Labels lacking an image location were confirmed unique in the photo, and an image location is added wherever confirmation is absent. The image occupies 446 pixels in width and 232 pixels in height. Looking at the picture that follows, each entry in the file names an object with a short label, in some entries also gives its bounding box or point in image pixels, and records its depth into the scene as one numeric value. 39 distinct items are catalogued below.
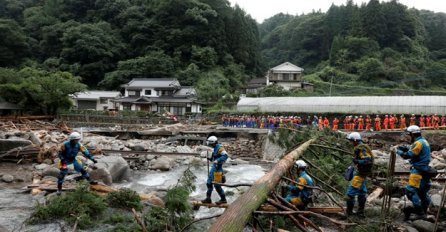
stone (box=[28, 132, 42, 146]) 14.21
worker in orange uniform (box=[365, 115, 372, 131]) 24.12
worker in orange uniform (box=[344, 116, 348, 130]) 25.97
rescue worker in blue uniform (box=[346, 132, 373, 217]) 6.67
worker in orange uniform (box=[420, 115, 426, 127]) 22.69
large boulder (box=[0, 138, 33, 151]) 12.49
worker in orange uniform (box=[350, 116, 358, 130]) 25.08
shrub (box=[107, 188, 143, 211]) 7.64
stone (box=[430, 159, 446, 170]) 11.25
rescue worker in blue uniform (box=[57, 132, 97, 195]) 8.27
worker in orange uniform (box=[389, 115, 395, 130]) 23.60
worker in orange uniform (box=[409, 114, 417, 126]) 23.40
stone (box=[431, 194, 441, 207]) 6.79
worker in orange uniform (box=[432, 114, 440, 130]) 22.55
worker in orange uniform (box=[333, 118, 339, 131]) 25.99
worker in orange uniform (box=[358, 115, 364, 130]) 24.42
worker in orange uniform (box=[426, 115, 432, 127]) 23.03
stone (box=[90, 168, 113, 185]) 10.45
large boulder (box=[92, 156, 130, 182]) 11.46
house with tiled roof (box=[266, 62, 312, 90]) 53.19
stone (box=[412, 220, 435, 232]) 5.85
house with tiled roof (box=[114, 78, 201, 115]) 43.84
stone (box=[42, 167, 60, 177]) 10.81
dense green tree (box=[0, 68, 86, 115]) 27.77
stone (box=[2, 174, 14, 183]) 10.58
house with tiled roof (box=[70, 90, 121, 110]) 48.09
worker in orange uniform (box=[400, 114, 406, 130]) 23.42
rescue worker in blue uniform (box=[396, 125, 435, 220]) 6.30
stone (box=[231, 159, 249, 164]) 16.83
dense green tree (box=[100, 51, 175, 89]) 53.09
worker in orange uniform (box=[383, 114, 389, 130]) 23.64
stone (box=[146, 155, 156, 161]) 15.07
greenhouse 25.69
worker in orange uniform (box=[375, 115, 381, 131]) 23.47
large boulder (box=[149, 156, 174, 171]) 14.28
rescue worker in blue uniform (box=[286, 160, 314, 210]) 6.50
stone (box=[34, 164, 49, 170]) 11.91
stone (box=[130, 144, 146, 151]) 16.74
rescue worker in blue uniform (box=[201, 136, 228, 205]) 8.04
